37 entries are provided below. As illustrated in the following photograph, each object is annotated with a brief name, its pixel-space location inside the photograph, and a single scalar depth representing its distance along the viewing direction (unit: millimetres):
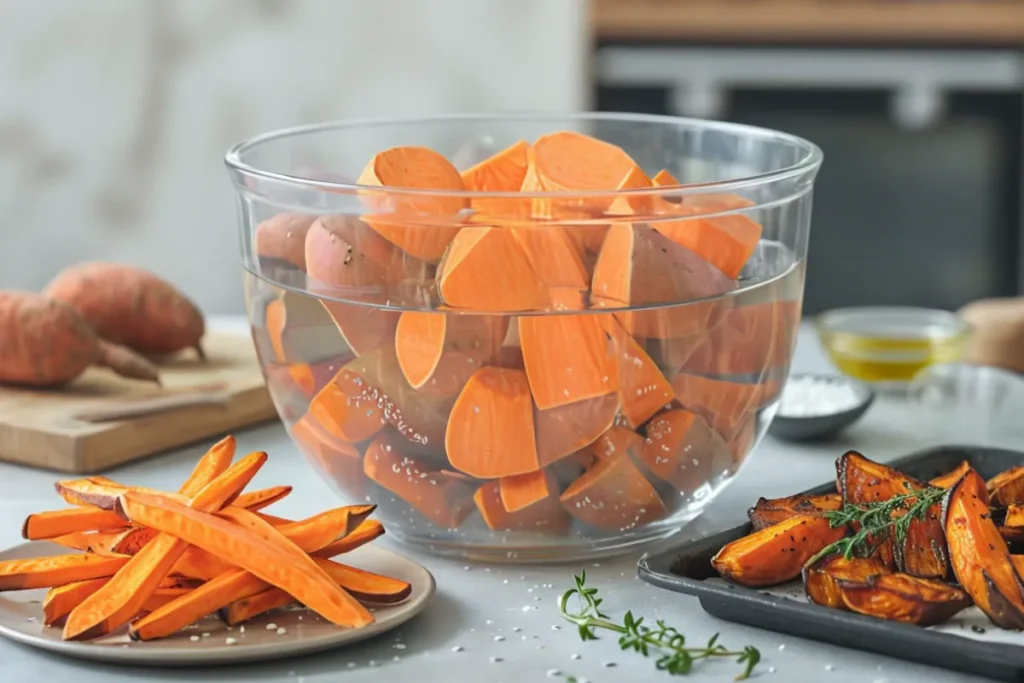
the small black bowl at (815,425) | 1509
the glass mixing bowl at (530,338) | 1043
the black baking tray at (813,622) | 870
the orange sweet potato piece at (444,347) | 1049
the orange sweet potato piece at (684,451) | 1098
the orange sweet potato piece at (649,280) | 1050
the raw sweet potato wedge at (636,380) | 1058
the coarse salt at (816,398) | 1567
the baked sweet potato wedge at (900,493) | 979
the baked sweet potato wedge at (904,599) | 900
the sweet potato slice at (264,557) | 936
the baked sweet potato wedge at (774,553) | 977
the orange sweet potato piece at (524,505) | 1083
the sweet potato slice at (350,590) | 946
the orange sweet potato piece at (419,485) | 1101
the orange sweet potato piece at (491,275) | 1034
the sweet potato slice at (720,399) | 1098
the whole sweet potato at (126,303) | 1724
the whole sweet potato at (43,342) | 1574
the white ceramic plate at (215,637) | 897
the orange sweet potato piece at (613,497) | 1088
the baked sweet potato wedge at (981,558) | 911
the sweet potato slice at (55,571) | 974
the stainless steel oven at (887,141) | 3596
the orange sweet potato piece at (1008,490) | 1090
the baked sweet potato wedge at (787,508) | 1047
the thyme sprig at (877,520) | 967
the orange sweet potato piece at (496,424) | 1053
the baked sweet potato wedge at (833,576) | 928
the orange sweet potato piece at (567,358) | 1037
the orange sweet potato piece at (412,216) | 1040
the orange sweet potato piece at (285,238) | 1132
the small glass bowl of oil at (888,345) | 1802
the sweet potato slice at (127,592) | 909
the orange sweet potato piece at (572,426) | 1061
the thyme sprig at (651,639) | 899
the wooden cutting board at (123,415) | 1446
